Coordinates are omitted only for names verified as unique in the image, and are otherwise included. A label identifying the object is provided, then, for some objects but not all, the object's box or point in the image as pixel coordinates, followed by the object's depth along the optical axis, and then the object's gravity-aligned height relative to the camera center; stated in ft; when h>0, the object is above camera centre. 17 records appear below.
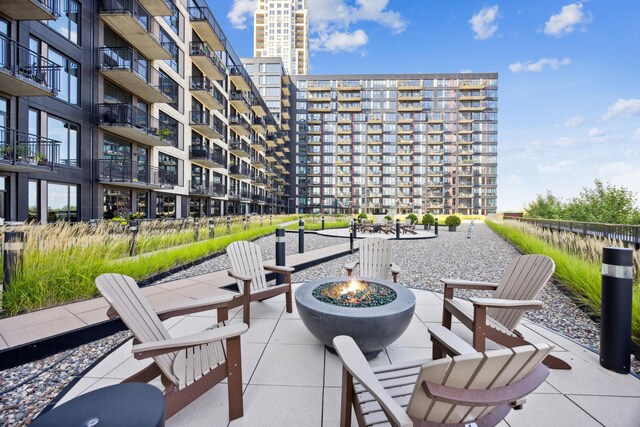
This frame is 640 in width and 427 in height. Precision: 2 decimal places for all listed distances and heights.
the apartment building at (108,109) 34.86 +15.73
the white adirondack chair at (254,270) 13.33 -3.13
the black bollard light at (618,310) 9.04 -3.16
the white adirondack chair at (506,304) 8.87 -3.22
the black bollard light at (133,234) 23.57 -2.51
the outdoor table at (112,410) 3.49 -2.67
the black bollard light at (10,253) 13.80 -2.43
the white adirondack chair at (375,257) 15.70 -2.77
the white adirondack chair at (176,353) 6.13 -3.66
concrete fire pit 8.43 -3.20
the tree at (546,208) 73.61 +0.50
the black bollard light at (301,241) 32.27 -3.86
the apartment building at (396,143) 198.70 +46.18
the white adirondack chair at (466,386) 3.90 -2.61
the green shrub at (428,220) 81.46 -3.37
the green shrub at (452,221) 77.56 -3.50
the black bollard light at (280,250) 18.62 -2.85
